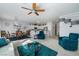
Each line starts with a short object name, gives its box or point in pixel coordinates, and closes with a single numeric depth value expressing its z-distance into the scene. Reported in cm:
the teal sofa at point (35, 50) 197
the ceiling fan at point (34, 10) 193
